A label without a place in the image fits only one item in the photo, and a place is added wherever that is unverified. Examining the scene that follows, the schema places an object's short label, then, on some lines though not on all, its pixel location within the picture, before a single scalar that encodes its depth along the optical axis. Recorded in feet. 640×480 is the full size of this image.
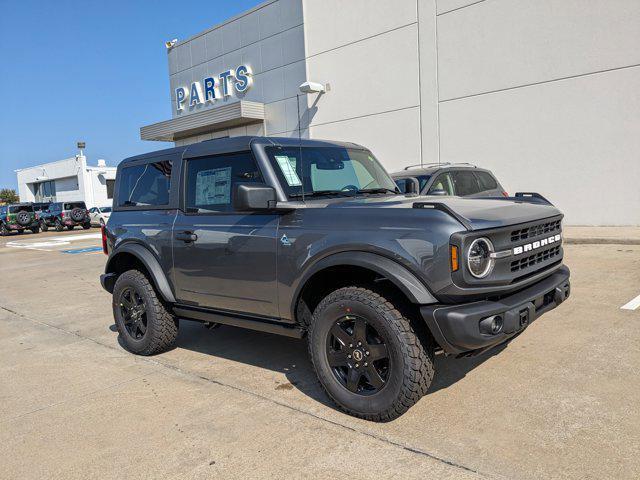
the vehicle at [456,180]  26.76
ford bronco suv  9.92
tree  217.77
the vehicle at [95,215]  105.74
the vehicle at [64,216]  99.40
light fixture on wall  57.00
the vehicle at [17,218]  95.30
